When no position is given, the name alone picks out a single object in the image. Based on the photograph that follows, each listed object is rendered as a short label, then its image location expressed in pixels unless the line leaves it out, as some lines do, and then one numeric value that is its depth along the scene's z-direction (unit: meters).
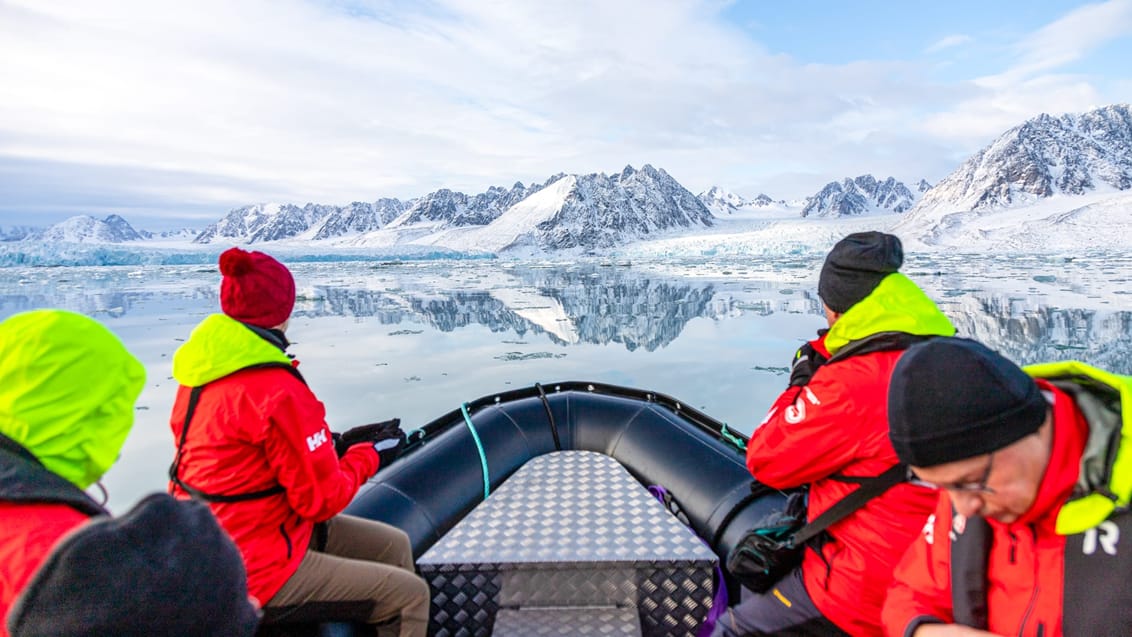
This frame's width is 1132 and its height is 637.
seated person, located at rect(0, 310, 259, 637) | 0.73
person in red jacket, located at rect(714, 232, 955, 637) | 1.51
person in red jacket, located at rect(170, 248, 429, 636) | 1.62
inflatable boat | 2.19
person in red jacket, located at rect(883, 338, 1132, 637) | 0.82
